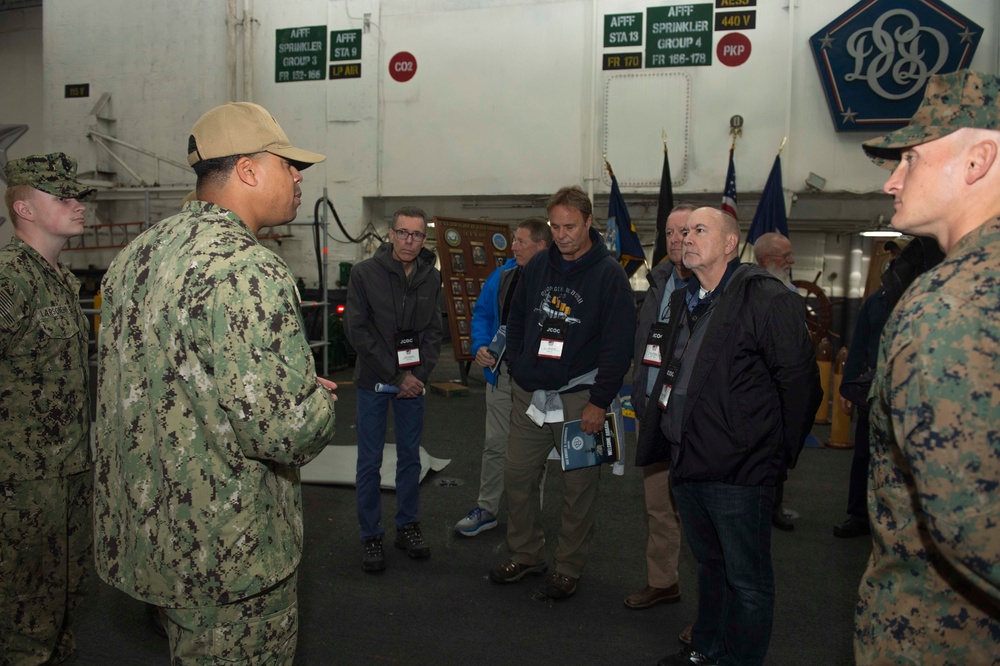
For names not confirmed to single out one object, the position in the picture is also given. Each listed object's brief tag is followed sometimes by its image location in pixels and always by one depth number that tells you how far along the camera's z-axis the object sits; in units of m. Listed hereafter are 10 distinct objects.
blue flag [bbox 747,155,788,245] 8.61
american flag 8.21
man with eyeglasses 3.78
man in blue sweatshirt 3.34
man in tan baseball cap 1.45
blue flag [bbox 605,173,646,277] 8.20
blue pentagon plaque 9.26
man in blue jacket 4.27
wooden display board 9.43
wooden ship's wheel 8.48
